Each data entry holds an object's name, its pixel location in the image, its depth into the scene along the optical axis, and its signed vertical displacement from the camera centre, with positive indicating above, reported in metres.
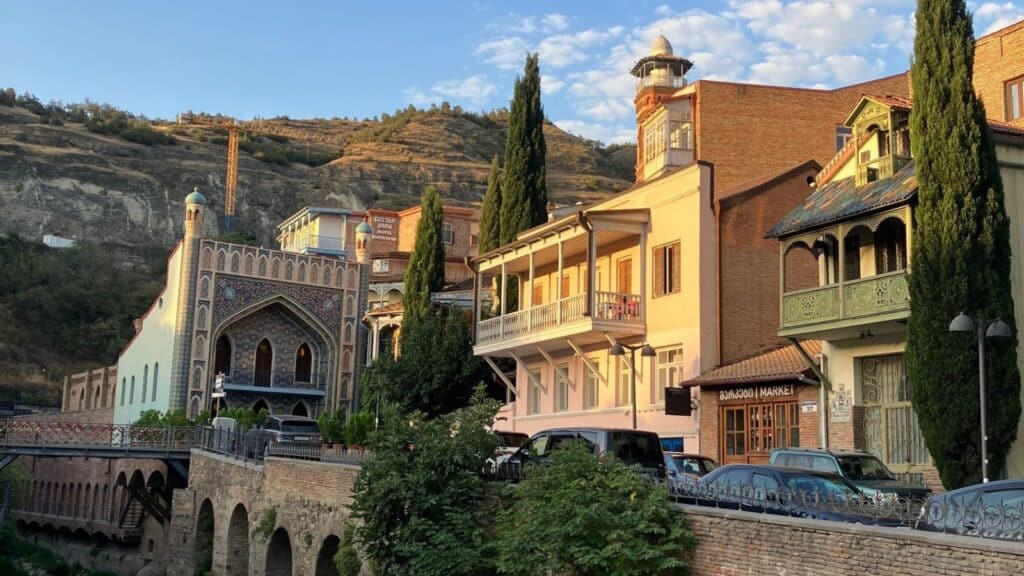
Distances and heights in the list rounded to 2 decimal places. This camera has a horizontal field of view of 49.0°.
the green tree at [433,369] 37.59 +2.91
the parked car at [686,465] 20.42 -0.03
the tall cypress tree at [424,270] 40.12 +6.66
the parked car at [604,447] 18.45 +0.23
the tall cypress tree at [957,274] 18.89 +3.32
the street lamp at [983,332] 16.73 +2.10
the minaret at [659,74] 60.41 +21.98
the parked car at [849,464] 17.30 +0.05
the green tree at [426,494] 18.38 -0.63
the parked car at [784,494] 12.81 -0.34
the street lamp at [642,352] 25.22 +2.46
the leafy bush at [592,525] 14.27 -0.84
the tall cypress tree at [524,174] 37.59 +9.53
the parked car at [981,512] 10.66 -0.39
